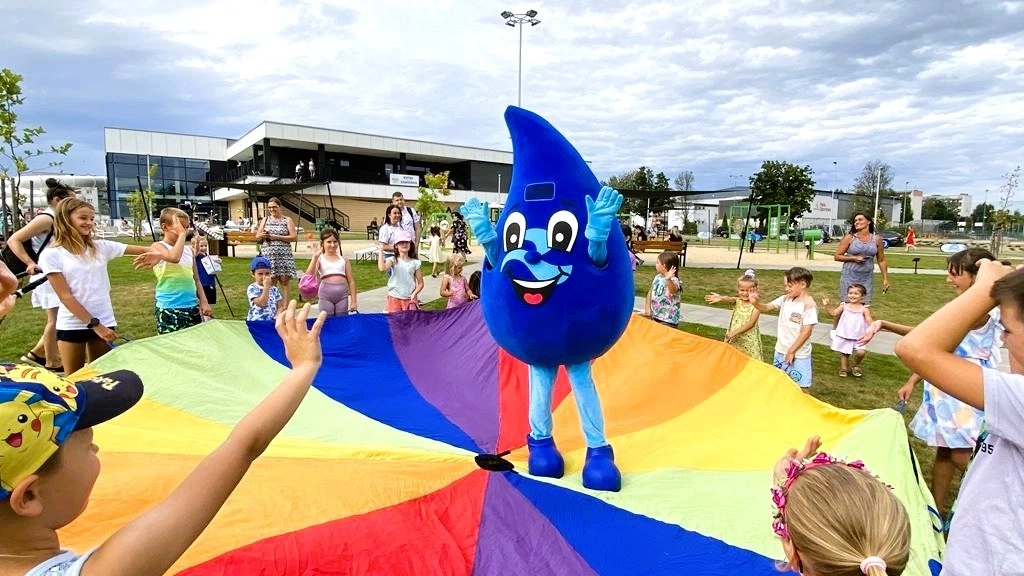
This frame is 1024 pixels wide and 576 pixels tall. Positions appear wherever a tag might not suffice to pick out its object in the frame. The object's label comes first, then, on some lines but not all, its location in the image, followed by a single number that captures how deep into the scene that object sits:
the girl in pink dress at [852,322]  5.52
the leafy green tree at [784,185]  46.72
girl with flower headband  1.11
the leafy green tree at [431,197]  23.31
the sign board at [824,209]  61.73
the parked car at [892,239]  36.41
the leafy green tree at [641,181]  40.42
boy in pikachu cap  0.94
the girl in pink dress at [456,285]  6.27
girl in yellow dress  4.74
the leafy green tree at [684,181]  70.21
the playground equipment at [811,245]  22.37
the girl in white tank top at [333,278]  5.62
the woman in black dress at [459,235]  18.00
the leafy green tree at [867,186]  59.03
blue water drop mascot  2.77
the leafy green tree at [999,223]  21.58
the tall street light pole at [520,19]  20.20
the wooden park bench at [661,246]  16.64
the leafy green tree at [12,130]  10.29
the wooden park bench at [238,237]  20.28
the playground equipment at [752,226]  25.52
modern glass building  40.38
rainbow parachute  2.31
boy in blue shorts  4.49
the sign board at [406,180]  43.75
